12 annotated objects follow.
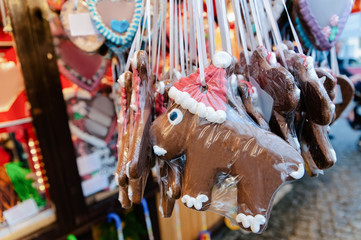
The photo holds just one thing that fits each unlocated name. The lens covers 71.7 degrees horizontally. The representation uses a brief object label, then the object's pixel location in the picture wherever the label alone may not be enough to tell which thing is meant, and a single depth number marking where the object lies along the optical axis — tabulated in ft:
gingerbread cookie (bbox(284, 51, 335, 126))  1.61
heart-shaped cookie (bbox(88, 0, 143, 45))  2.88
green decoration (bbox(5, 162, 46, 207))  3.38
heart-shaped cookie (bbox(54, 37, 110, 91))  3.57
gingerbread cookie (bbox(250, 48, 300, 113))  1.58
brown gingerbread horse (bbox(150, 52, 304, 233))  1.38
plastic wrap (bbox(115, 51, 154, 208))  1.60
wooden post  3.13
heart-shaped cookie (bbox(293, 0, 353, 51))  2.52
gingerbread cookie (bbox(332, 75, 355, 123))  2.69
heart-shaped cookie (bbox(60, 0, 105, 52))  2.93
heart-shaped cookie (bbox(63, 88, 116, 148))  3.85
